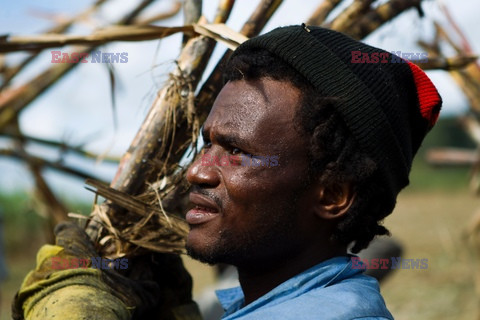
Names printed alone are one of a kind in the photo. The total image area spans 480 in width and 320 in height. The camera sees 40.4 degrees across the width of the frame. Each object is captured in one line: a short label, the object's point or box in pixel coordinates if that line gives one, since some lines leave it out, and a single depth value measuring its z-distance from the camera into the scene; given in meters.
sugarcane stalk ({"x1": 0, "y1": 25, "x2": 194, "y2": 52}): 2.35
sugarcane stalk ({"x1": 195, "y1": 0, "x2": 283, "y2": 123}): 2.24
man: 1.70
